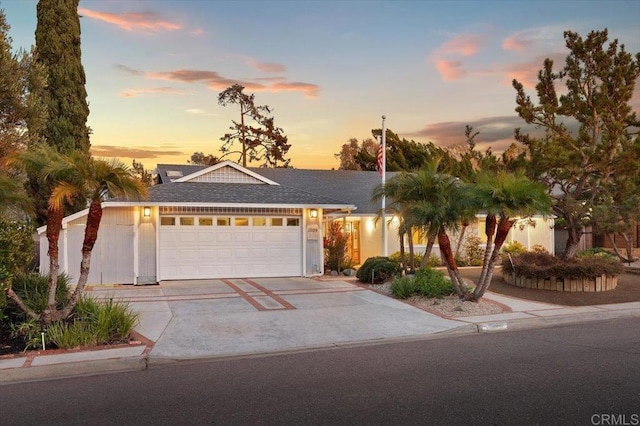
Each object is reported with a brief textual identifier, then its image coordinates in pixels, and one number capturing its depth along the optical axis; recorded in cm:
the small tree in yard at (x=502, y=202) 1163
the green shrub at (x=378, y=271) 1662
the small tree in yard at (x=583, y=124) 1595
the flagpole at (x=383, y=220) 1905
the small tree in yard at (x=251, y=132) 4178
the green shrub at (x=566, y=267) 1499
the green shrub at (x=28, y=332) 838
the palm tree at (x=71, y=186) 880
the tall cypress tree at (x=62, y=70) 2036
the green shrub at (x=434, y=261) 2094
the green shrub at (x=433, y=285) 1344
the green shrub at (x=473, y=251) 2297
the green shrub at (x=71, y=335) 835
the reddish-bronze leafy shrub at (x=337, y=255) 1978
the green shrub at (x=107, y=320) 871
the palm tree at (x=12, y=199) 905
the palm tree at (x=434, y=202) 1260
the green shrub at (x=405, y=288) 1374
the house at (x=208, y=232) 1652
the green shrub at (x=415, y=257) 2056
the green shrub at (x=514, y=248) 2344
